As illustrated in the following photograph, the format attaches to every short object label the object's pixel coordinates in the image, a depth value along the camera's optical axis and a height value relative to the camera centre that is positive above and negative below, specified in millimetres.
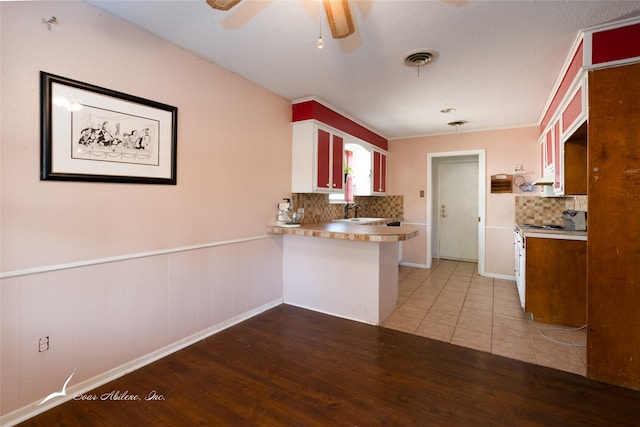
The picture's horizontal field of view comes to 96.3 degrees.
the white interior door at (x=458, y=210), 5684 +63
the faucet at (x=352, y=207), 4779 +89
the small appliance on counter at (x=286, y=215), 3211 -25
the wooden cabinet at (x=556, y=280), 2682 -648
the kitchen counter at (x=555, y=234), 2678 -198
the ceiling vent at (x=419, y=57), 2291 +1288
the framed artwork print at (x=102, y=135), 1641 +506
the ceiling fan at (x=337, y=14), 1375 +998
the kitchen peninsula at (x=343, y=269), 2762 -596
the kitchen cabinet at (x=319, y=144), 3350 +839
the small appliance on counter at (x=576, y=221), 2939 -79
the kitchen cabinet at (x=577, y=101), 1859 +970
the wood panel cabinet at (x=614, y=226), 1822 -81
